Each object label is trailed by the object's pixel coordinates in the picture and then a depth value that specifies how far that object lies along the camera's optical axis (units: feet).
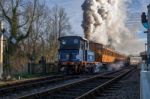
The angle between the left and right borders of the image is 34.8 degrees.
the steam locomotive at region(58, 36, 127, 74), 73.41
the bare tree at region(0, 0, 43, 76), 86.23
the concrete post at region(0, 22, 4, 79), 61.28
